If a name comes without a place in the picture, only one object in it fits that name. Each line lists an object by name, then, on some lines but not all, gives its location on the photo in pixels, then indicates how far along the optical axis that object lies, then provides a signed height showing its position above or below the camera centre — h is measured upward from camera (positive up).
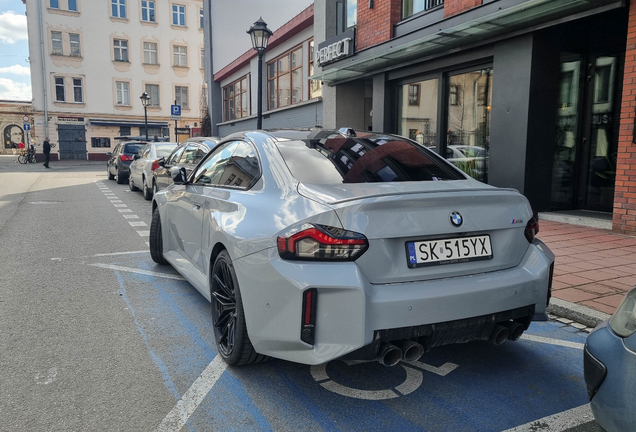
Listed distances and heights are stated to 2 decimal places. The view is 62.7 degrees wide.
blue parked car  1.71 -0.77
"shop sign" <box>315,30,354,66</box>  13.88 +2.63
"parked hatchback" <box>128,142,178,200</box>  13.17 -0.54
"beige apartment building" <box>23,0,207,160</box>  42.09 +6.23
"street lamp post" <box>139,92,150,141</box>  28.92 +2.49
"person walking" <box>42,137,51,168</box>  31.92 -0.47
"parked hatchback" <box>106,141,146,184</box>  18.58 -0.54
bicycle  38.62 -1.10
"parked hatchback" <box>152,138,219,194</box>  9.23 -0.25
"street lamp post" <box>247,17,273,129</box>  11.12 +2.26
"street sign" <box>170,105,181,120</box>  21.98 +1.35
